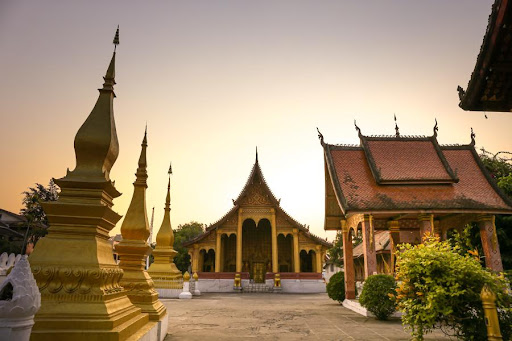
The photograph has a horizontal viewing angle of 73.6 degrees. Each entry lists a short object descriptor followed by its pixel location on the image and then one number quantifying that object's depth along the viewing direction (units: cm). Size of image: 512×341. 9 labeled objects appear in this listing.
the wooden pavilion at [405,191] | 1220
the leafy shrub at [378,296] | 906
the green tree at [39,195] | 3199
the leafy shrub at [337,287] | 1358
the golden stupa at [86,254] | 308
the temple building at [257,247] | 2448
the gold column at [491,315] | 410
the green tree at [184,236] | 4109
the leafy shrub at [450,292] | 457
